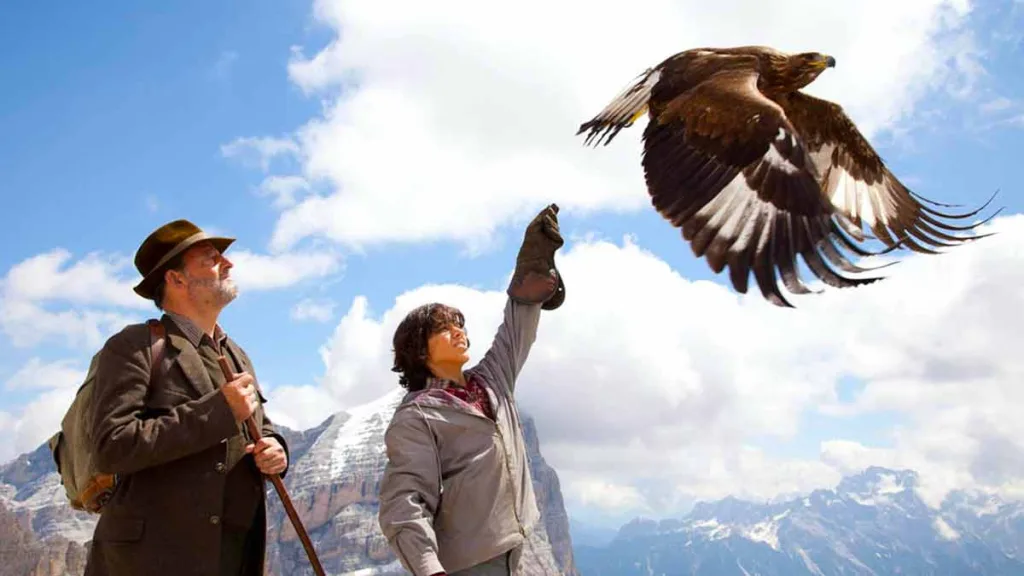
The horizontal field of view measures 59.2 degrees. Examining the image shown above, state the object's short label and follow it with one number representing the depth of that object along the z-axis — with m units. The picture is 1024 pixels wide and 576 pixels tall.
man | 3.47
